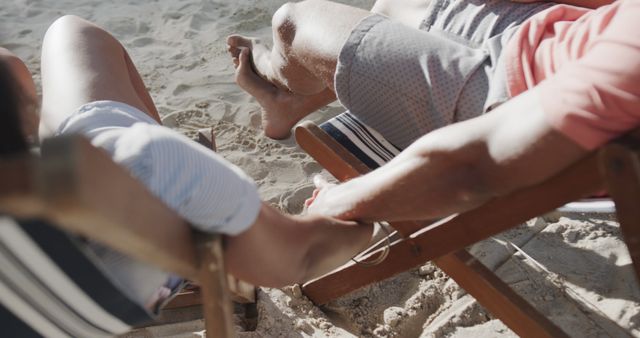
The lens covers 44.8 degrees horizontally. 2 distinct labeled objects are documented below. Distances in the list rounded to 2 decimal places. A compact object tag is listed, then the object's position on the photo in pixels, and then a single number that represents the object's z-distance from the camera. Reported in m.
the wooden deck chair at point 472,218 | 1.26
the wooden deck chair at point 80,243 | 0.76
